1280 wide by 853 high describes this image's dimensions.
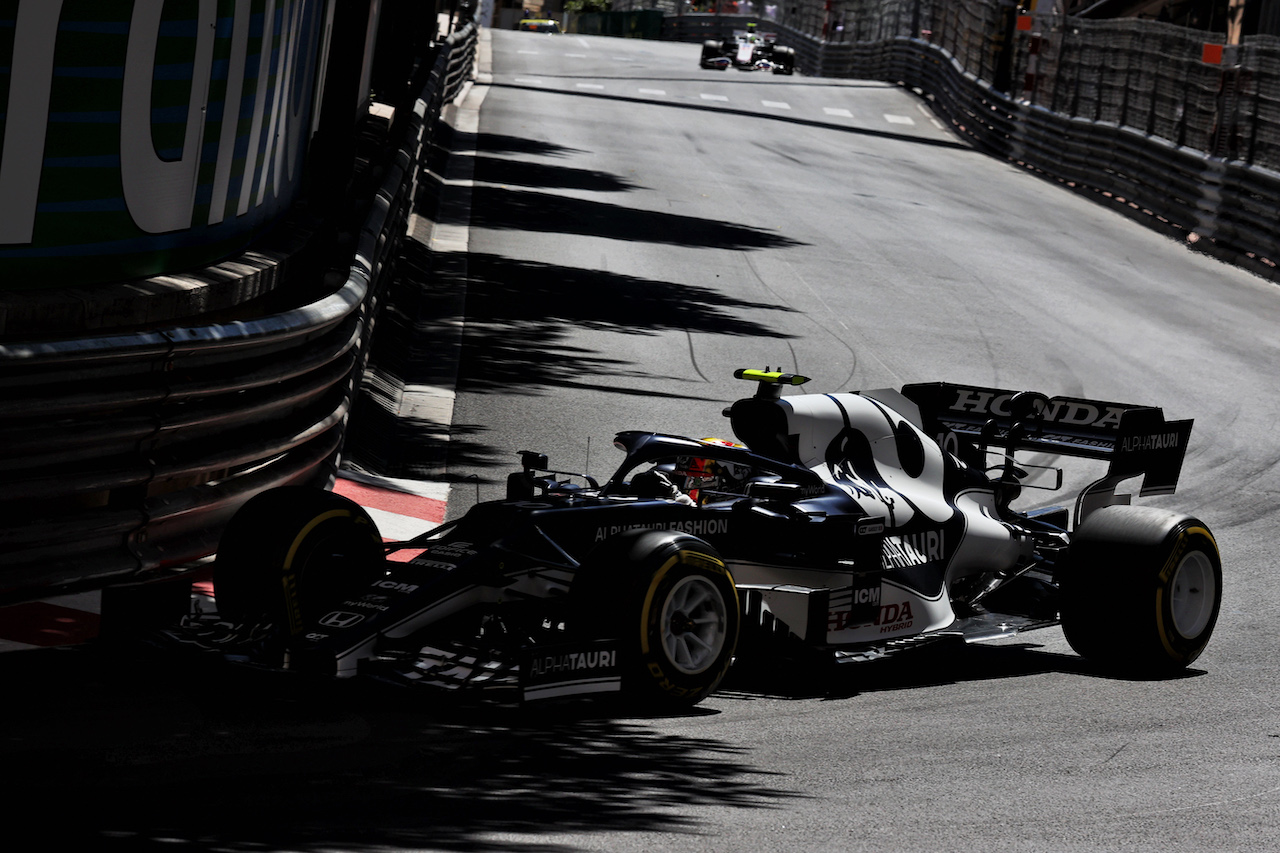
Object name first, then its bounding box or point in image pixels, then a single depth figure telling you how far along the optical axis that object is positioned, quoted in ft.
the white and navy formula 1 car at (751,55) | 392.47
